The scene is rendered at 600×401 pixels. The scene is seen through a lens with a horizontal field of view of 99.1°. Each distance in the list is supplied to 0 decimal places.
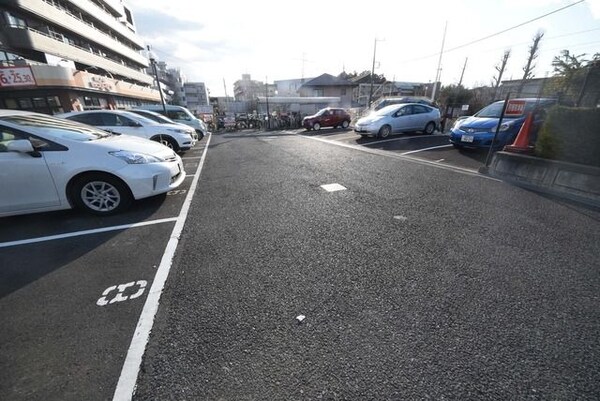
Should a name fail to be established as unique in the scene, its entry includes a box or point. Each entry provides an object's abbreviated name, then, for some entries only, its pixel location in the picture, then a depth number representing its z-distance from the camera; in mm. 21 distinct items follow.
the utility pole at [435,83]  28950
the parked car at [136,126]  7270
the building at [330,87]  40656
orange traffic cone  5625
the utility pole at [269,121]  21797
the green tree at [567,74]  11313
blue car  7242
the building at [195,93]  83062
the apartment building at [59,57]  16406
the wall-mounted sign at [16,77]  15859
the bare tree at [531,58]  29000
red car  17797
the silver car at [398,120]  11328
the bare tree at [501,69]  34062
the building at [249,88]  69119
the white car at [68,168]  3400
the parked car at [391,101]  20953
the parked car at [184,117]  14643
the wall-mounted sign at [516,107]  6922
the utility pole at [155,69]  14938
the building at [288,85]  59188
